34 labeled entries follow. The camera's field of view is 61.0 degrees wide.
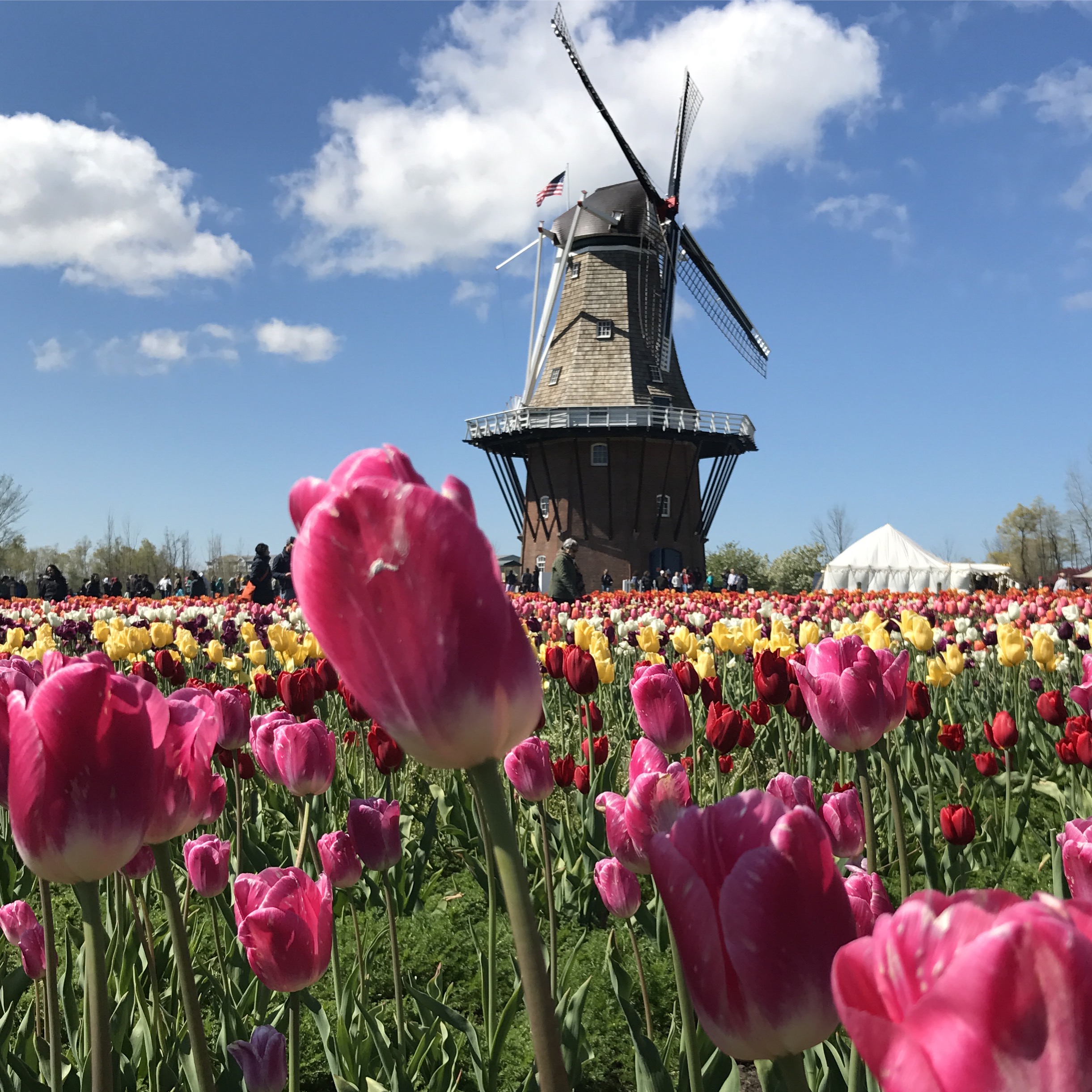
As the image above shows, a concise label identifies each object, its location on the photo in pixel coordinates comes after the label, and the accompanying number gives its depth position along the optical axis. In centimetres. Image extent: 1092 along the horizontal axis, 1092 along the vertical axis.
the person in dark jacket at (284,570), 1060
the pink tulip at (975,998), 43
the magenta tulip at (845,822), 167
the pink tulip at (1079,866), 110
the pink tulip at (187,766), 107
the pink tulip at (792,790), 139
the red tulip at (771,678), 273
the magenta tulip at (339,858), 186
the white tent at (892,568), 2645
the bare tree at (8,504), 4716
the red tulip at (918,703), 318
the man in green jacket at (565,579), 1243
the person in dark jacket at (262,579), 1339
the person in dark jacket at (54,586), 1513
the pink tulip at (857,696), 170
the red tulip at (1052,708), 333
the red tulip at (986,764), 313
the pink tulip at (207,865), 183
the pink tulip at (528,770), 207
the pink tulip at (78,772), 86
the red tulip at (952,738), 356
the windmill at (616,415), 3142
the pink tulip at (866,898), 95
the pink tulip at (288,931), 131
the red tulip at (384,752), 249
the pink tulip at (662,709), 206
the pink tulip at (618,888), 180
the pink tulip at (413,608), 59
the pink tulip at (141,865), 168
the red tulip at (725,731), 255
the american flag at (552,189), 3353
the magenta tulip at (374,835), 183
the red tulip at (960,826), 218
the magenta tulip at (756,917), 62
